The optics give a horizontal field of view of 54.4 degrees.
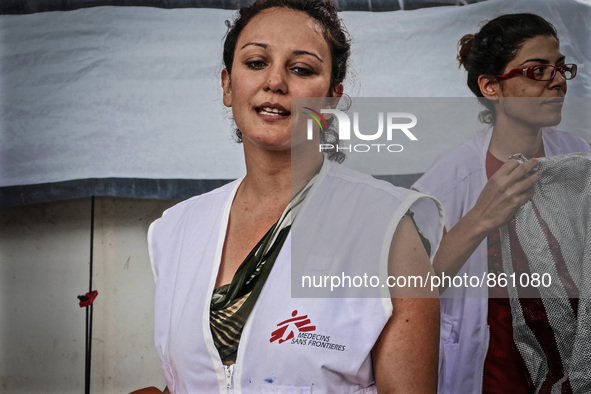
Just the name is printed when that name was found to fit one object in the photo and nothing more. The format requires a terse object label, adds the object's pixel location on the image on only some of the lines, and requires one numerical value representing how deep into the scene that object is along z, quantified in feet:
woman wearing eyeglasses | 5.03
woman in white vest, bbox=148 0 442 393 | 3.68
